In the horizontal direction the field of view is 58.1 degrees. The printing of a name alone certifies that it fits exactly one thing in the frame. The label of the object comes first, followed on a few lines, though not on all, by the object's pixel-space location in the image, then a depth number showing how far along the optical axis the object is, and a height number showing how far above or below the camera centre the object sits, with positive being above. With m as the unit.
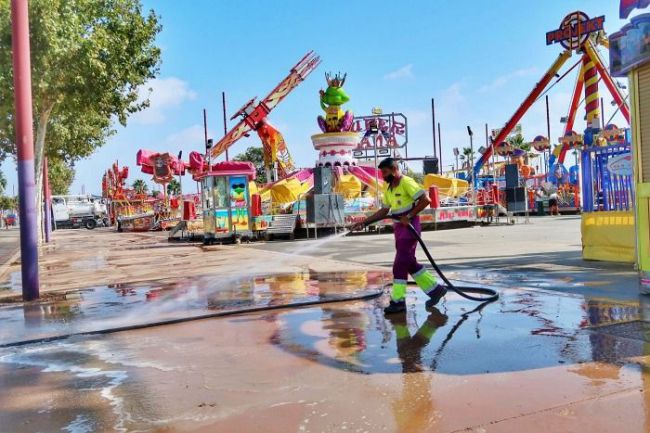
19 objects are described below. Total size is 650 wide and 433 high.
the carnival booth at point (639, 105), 7.12 +1.24
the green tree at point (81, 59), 16.08 +5.17
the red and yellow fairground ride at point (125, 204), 42.06 +1.98
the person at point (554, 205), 38.91 +0.19
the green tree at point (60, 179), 49.62 +5.75
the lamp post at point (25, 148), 8.86 +1.31
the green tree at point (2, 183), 69.25 +6.27
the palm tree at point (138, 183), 93.41 +7.08
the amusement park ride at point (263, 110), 34.72 +6.76
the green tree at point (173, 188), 78.35 +5.18
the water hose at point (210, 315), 6.20 -1.11
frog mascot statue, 36.72 +6.90
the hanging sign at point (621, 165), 10.23 +0.71
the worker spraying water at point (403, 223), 6.68 -0.09
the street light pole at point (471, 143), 29.43 +3.49
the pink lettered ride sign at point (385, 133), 46.59 +6.65
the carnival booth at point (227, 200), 22.23 +0.87
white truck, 58.77 +1.90
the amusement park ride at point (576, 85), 35.06 +7.84
